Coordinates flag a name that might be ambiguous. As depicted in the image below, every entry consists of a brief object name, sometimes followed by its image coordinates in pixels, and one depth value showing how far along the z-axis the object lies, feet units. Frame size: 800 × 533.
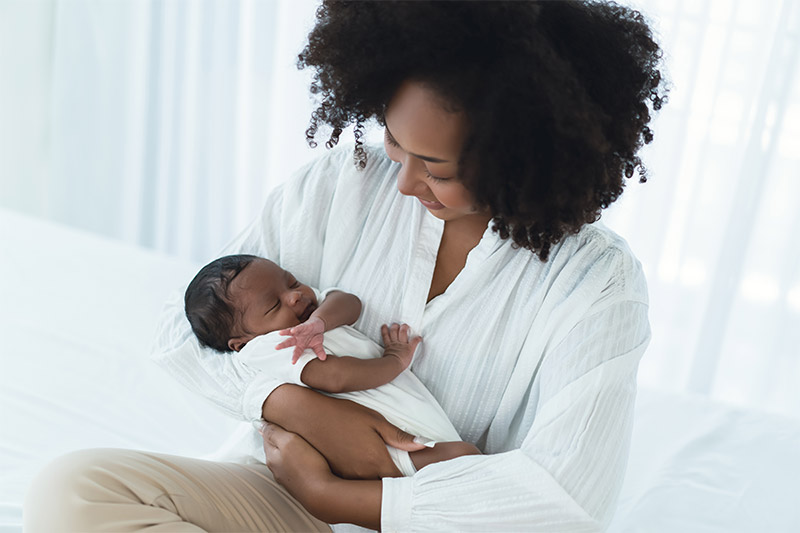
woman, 3.65
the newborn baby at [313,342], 4.35
